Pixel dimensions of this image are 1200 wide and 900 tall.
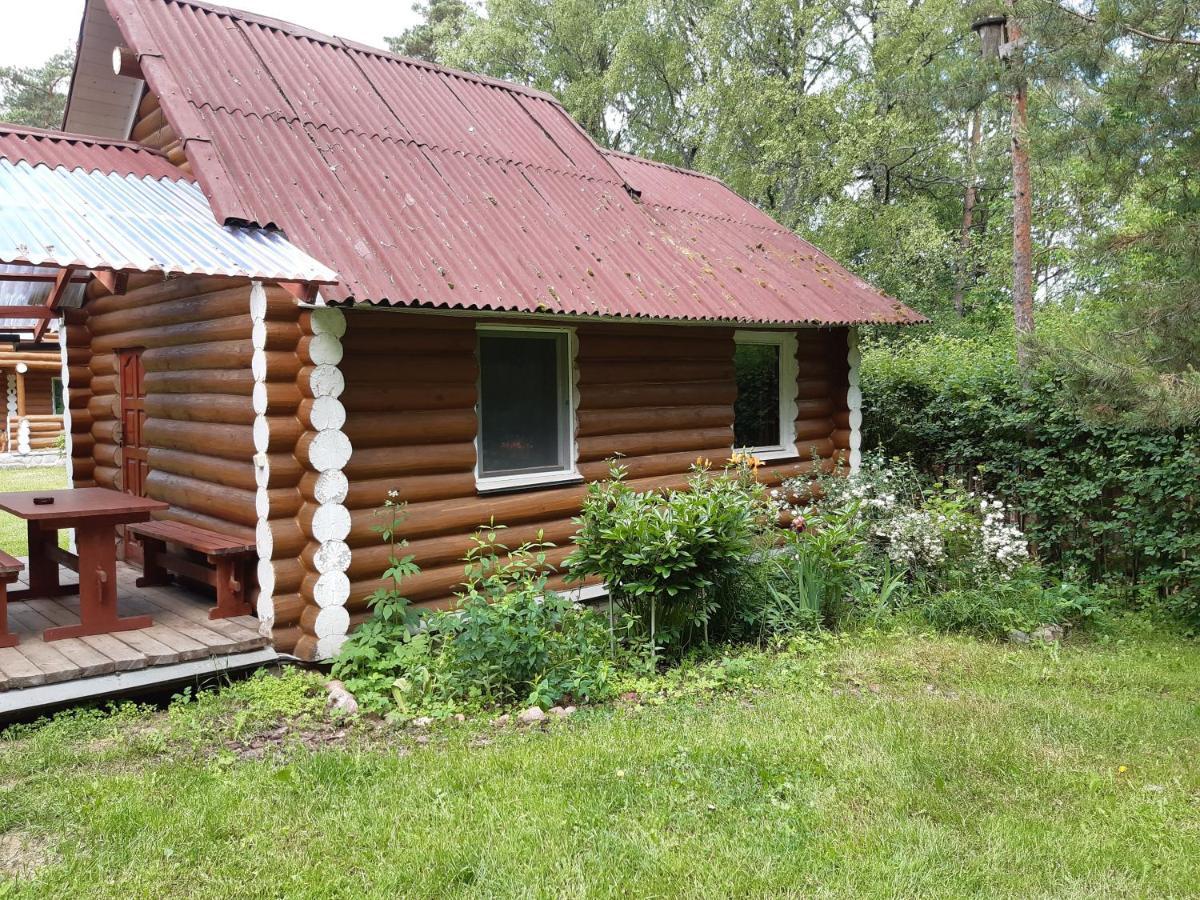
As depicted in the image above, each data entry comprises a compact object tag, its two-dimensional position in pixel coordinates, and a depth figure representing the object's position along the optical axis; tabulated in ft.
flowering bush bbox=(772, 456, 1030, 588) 28.37
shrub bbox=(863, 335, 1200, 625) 27.50
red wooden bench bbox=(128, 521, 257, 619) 21.35
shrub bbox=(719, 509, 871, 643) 24.39
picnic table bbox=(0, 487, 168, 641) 20.10
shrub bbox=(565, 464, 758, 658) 21.56
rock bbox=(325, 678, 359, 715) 18.58
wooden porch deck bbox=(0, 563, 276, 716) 17.90
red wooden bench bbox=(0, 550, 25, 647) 19.25
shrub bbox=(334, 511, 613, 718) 19.27
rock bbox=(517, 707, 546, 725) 18.27
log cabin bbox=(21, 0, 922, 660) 20.89
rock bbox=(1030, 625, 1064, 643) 24.68
